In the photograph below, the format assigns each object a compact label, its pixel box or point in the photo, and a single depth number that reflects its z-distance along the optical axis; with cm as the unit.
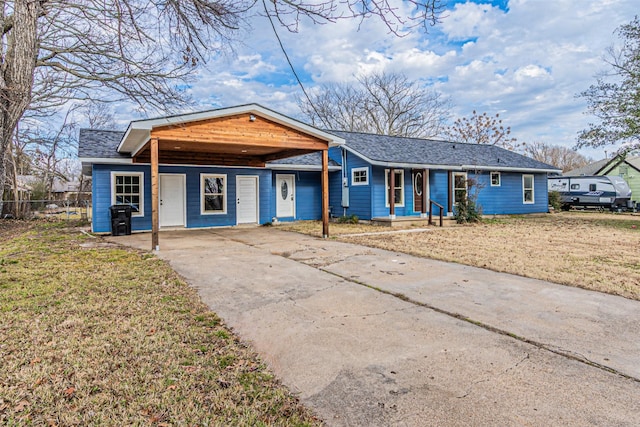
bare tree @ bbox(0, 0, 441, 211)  334
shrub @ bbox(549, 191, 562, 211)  2209
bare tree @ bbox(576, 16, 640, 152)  1440
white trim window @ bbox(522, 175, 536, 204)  1900
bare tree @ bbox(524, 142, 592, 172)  4669
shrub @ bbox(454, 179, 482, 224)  1466
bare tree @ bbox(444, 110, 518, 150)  2975
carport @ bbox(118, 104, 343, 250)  822
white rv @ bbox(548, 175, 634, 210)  2238
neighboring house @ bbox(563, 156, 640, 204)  2575
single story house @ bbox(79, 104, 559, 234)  947
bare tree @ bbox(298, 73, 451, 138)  2931
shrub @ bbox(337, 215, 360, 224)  1484
